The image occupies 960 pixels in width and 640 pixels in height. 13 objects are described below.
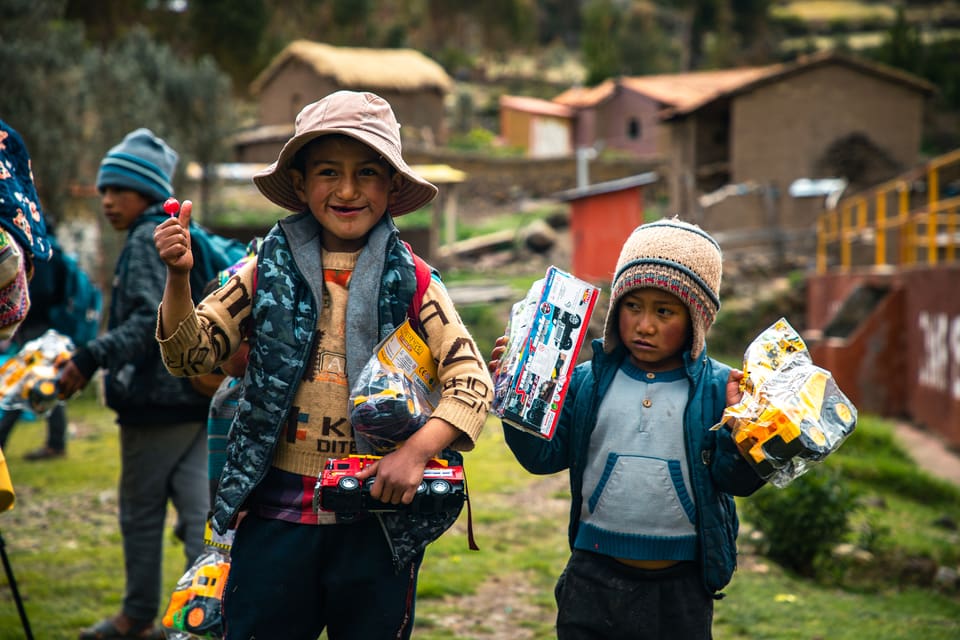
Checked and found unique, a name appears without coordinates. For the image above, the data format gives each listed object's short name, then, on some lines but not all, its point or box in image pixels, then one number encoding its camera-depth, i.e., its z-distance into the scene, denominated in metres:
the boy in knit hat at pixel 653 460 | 2.72
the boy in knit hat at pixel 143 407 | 3.90
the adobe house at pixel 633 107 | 36.66
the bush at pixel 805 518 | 5.71
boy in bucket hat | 2.44
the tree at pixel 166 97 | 14.62
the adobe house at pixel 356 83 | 33.69
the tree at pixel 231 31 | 37.56
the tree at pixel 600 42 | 49.35
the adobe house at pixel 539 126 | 42.44
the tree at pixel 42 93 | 12.41
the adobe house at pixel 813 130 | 24.50
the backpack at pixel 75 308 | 5.45
